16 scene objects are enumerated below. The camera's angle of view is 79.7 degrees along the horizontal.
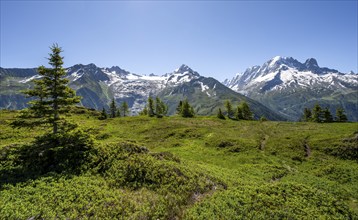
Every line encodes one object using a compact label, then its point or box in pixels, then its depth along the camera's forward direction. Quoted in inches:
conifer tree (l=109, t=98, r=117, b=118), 5000.5
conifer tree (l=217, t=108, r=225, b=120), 3888.8
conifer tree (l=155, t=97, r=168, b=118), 4534.9
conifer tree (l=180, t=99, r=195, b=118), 4161.9
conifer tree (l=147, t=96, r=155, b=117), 4544.8
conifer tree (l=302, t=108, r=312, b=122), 4419.8
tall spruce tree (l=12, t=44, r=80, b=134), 1070.4
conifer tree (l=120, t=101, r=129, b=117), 5370.1
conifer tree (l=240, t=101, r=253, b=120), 4200.3
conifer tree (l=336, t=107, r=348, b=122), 3892.7
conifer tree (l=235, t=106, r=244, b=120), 4097.0
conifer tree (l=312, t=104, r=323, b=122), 3784.5
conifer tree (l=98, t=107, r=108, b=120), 3466.5
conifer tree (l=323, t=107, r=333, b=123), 3700.8
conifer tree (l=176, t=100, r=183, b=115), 4718.0
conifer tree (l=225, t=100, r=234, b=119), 4476.6
